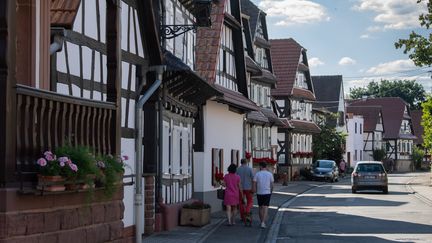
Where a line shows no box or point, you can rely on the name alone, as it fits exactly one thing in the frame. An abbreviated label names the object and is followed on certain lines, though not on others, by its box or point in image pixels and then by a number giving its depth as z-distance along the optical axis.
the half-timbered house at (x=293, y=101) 60.28
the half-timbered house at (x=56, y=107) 7.95
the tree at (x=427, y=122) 44.12
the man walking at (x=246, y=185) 22.59
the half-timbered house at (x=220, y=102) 26.48
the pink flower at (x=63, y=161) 8.59
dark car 59.31
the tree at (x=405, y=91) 139.00
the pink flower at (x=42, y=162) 8.36
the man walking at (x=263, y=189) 21.66
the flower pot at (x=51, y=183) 8.28
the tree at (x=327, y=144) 69.88
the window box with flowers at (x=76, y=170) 8.44
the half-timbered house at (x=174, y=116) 18.80
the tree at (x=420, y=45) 23.81
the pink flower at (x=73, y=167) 8.75
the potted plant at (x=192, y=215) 21.17
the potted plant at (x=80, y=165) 8.88
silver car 41.38
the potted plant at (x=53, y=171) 8.34
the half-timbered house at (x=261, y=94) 45.31
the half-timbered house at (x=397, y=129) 106.61
